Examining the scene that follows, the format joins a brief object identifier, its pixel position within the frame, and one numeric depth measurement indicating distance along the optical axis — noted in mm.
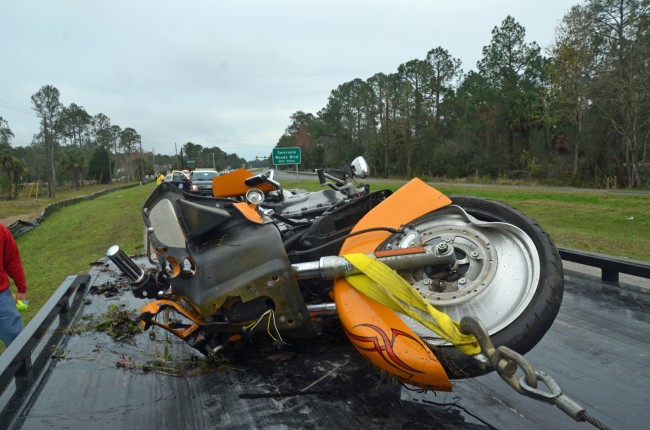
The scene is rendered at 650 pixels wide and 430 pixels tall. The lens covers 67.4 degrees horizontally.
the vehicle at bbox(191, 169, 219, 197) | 26117
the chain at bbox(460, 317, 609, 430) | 1695
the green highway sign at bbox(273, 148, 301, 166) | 24984
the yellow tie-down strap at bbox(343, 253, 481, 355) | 2191
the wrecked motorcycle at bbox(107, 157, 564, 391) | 2340
